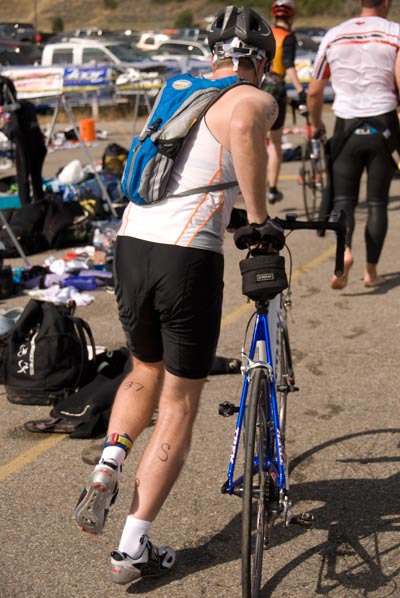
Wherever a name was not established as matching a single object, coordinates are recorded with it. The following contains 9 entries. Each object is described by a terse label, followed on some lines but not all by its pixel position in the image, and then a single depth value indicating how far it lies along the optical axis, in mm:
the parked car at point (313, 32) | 41669
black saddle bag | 3213
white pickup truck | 25766
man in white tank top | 3238
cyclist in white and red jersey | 6633
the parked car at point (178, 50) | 27250
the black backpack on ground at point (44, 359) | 5199
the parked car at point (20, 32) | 39500
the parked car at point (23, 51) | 30156
